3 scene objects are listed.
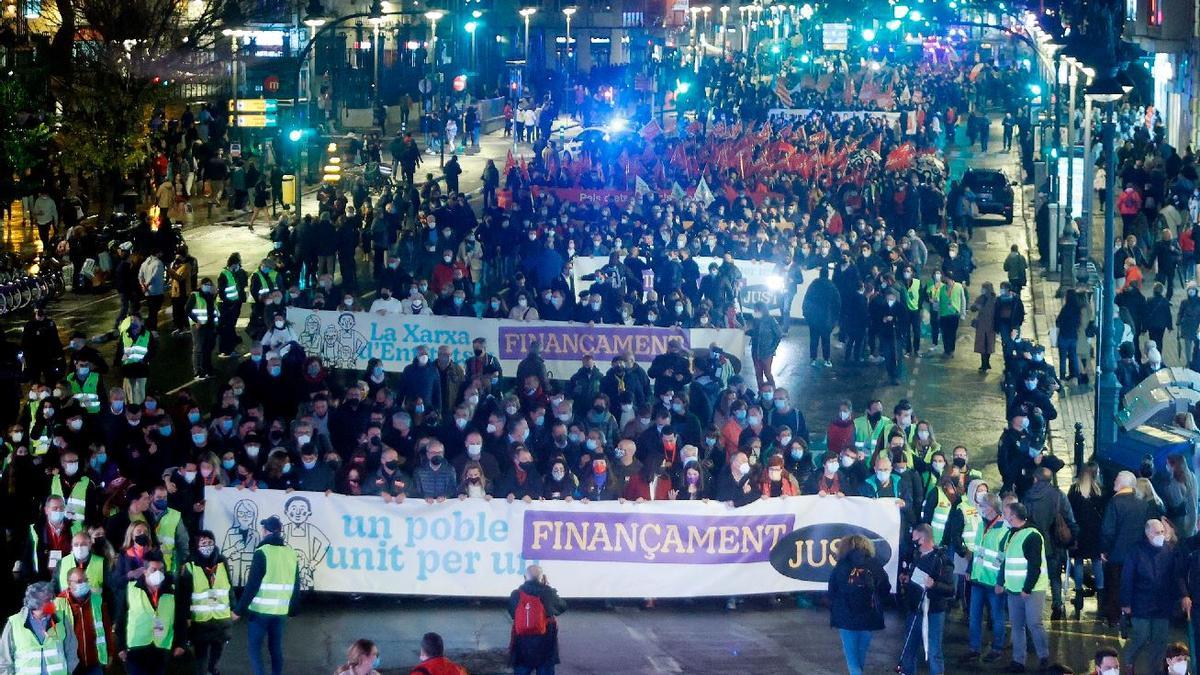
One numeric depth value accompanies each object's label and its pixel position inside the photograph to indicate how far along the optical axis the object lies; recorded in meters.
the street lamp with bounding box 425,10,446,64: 88.39
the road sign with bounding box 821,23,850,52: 98.62
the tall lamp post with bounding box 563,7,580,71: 102.79
